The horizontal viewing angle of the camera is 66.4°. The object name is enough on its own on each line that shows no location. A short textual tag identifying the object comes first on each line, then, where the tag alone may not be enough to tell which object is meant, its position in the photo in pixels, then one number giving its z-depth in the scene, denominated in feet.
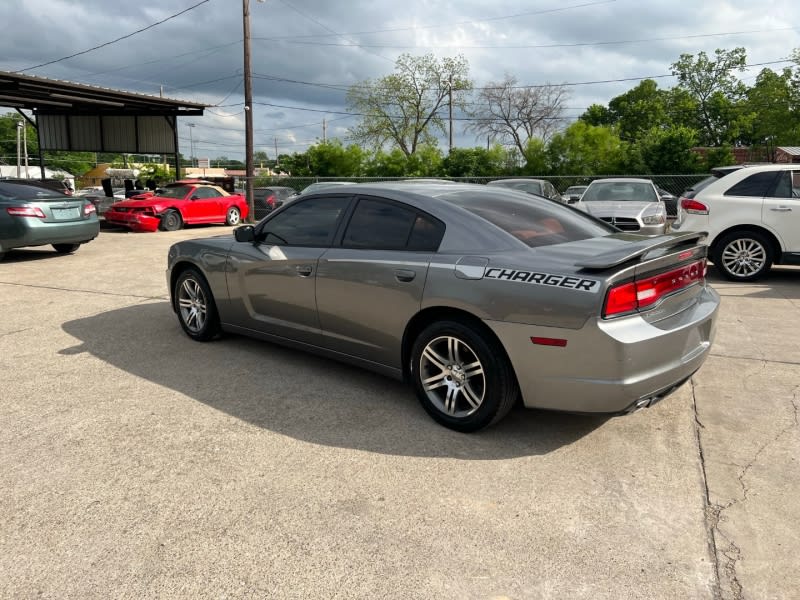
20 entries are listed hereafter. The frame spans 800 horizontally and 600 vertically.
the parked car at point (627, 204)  34.83
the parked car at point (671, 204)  57.00
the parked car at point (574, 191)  68.39
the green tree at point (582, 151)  108.99
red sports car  55.36
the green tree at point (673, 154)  103.24
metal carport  70.13
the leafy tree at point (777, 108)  145.48
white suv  27.48
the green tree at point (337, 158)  122.62
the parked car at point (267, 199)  75.16
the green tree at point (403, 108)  169.48
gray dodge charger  10.46
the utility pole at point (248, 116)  74.74
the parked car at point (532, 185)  44.27
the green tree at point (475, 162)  112.98
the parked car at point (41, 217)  33.19
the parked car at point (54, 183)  44.42
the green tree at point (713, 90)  204.23
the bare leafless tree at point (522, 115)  166.61
